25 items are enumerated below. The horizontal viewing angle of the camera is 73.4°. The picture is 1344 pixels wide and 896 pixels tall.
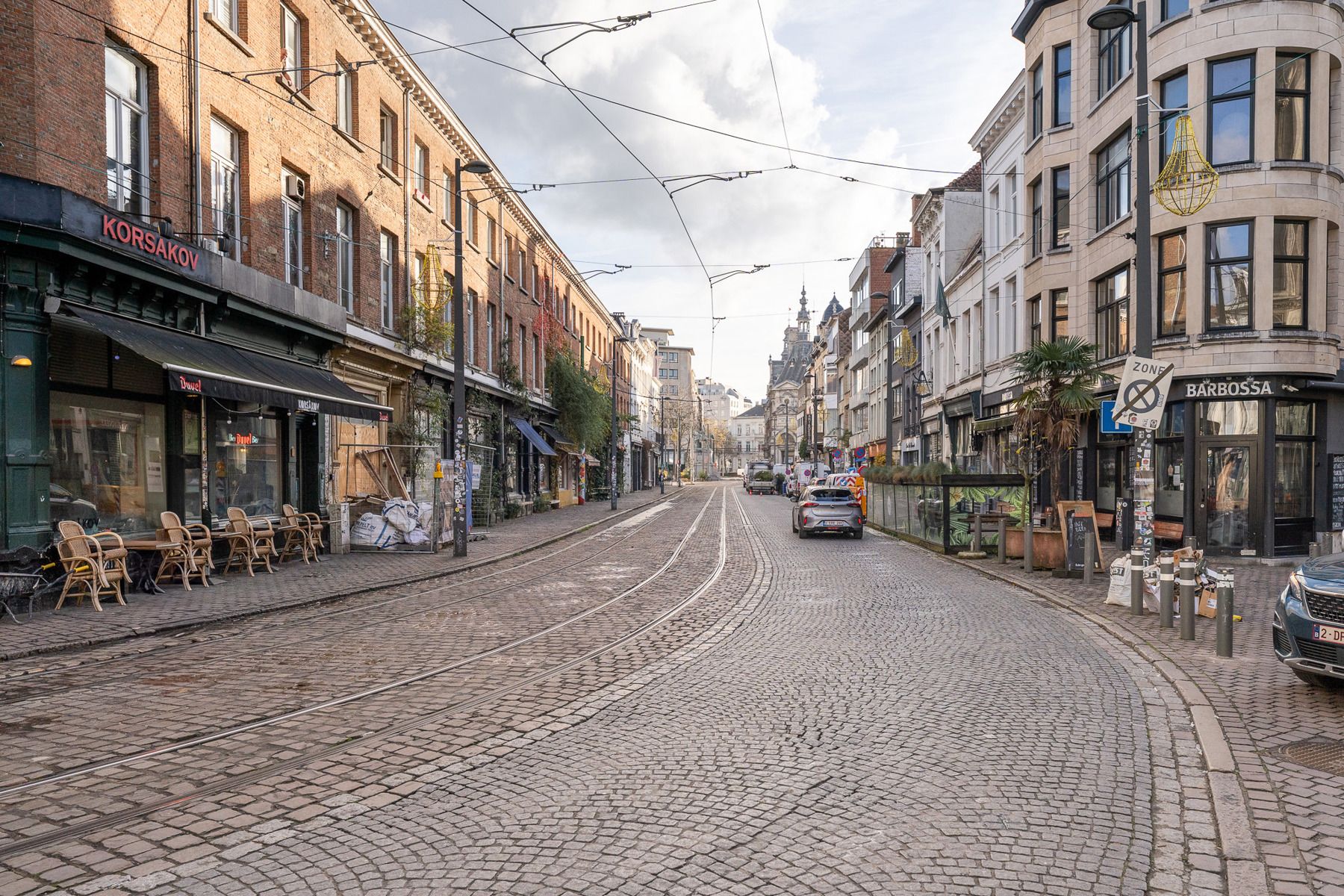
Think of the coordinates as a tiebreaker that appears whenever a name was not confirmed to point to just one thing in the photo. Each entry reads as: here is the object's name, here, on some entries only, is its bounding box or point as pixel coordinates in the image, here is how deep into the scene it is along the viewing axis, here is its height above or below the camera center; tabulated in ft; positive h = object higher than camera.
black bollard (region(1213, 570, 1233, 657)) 27.02 -5.64
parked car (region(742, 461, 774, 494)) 232.32 -12.06
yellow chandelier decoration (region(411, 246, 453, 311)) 78.43 +13.47
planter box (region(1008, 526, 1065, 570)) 51.72 -6.66
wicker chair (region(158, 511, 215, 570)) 42.16 -4.69
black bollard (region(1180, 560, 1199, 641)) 30.09 -5.66
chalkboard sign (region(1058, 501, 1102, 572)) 48.08 -5.29
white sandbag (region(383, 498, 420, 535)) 63.16 -5.53
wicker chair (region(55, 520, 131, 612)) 35.99 -5.15
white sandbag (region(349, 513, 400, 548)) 62.54 -6.68
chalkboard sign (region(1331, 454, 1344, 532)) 60.49 -3.75
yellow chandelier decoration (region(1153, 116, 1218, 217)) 42.96 +13.90
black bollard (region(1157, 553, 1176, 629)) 32.81 -6.06
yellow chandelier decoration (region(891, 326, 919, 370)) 109.19 +10.12
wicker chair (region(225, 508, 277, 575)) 48.01 -5.67
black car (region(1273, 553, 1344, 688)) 21.43 -4.70
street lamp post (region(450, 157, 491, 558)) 59.16 +4.30
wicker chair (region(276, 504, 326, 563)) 54.49 -5.89
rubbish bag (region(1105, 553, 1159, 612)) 36.60 -6.38
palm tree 52.65 +2.17
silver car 78.64 -6.83
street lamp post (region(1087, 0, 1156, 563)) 36.68 +7.57
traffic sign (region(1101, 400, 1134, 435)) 62.26 +0.83
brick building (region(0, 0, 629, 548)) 36.37 +9.76
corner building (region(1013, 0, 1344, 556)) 57.21 +10.18
